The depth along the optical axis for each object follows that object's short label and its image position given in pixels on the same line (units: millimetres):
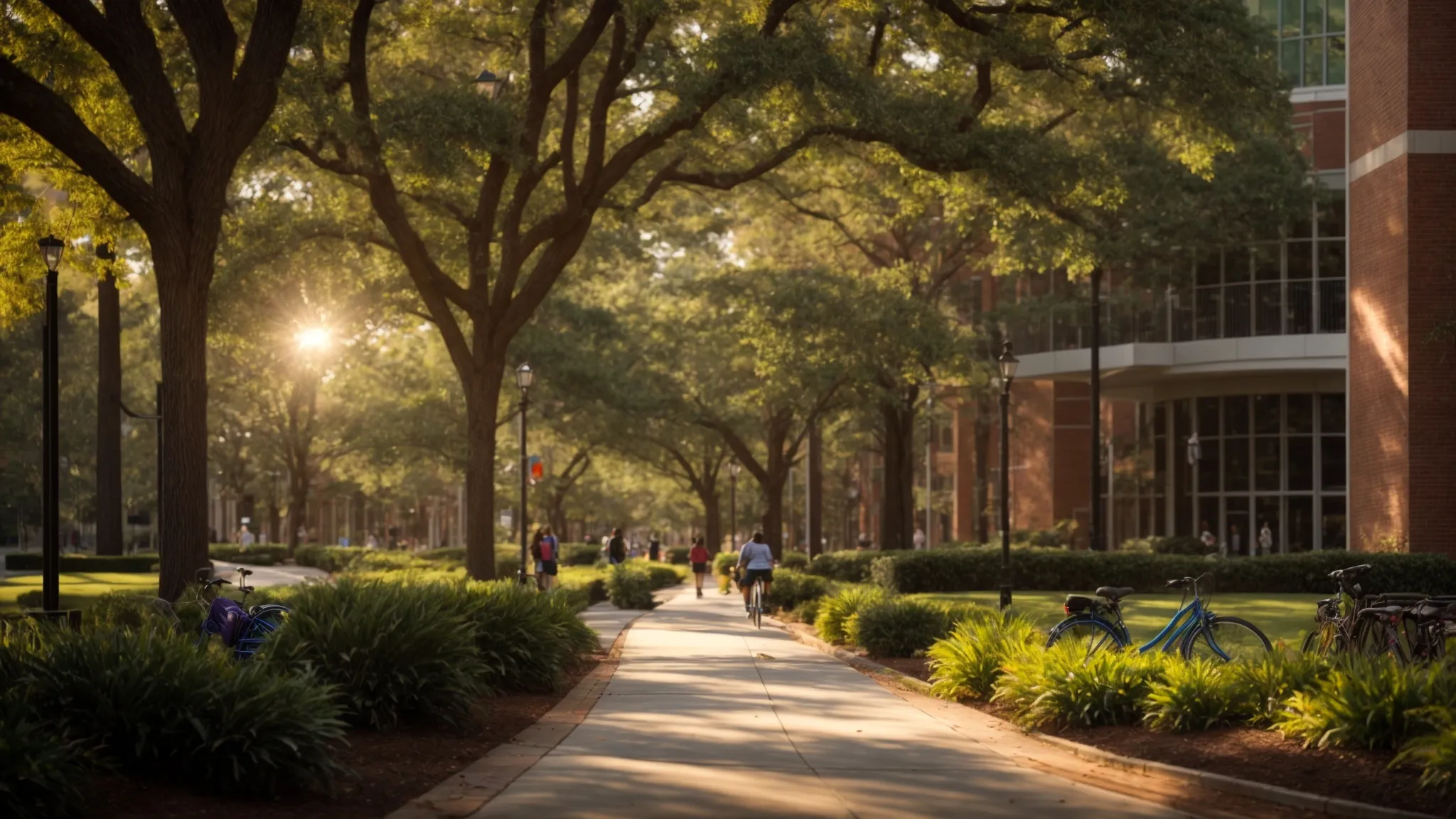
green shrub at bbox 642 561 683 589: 55781
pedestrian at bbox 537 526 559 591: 39625
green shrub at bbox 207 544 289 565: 64562
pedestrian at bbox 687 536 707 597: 47781
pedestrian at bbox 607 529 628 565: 49844
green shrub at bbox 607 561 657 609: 40188
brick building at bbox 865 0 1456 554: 31266
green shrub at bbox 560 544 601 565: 76250
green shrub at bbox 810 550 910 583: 42500
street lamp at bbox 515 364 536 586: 33125
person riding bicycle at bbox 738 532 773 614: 32031
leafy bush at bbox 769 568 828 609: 34406
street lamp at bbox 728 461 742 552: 69200
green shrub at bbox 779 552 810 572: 60594
